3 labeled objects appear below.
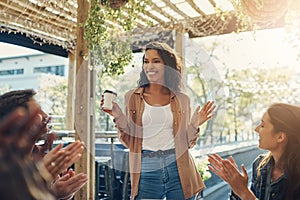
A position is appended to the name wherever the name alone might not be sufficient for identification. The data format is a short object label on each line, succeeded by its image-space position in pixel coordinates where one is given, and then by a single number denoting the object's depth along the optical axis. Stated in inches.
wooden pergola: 98.5
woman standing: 69.3
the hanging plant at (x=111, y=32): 88.7
